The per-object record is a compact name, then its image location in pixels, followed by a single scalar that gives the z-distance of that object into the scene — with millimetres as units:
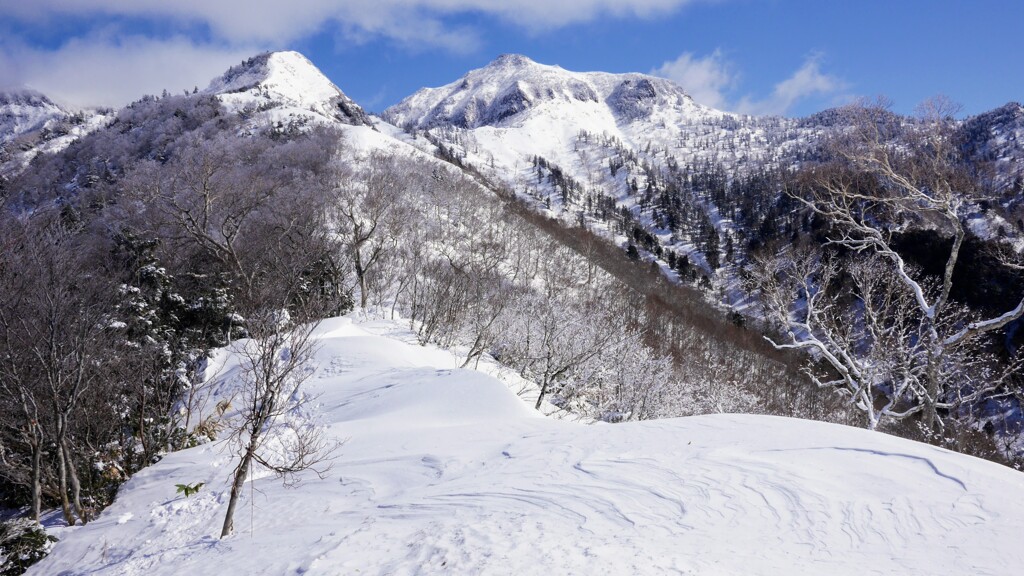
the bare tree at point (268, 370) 6770
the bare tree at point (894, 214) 9766
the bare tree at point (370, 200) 28172
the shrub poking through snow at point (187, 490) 8930
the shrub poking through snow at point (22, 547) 7582
